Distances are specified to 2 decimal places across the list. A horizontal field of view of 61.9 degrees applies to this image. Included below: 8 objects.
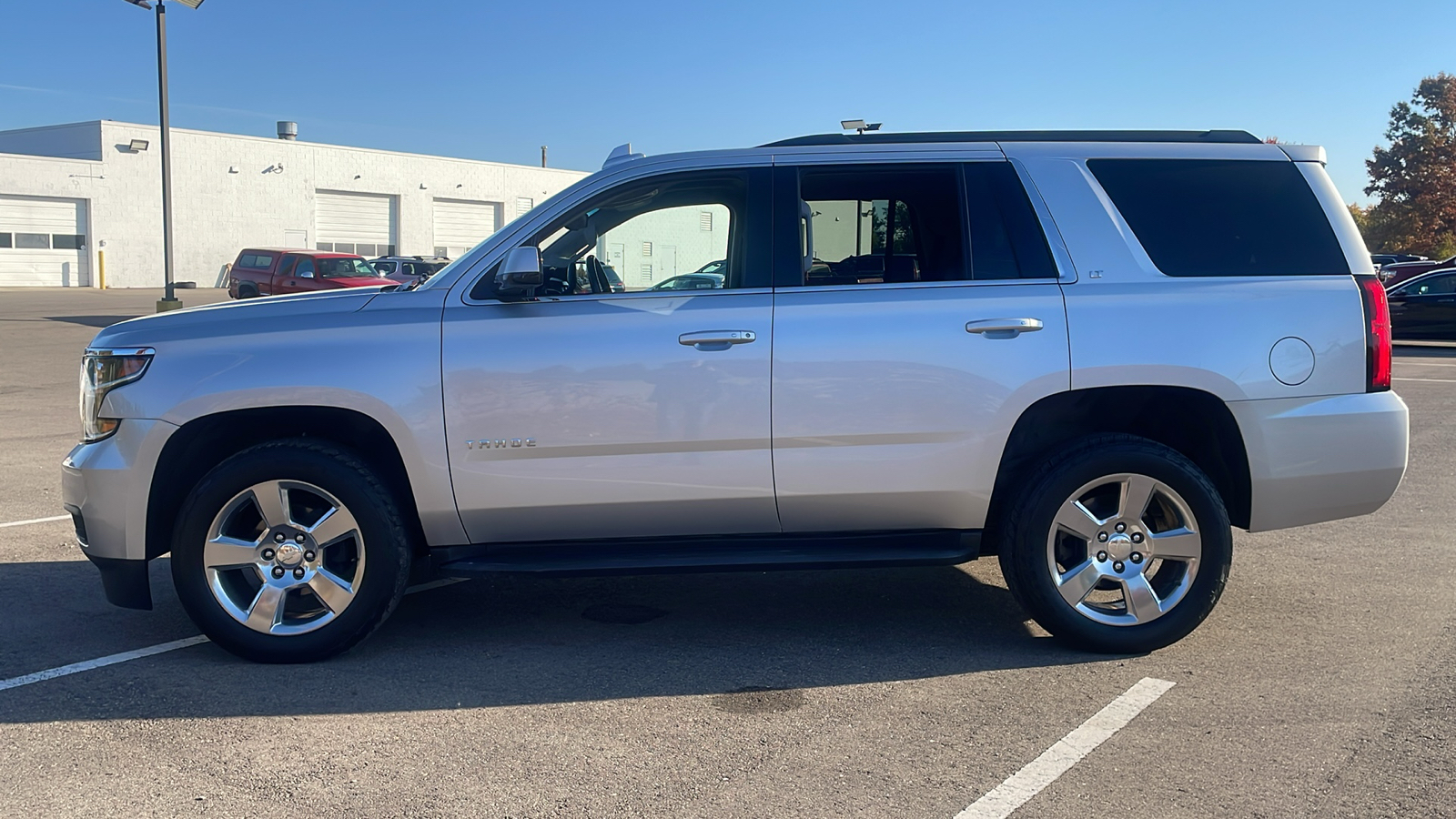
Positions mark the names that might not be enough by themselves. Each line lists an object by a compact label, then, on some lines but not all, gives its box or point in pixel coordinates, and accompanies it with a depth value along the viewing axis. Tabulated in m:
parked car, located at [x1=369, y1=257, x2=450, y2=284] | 33.88
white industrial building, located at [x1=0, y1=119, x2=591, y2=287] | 47.59
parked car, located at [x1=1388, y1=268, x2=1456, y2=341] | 21.72
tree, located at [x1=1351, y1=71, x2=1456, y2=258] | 63.22
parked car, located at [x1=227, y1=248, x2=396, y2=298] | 30.31
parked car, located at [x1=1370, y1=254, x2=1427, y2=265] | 42.75
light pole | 25.88
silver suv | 4.63
